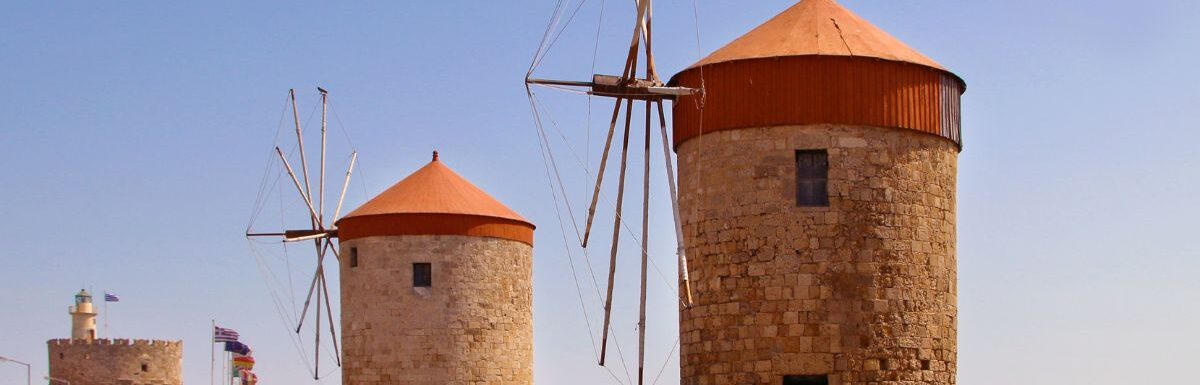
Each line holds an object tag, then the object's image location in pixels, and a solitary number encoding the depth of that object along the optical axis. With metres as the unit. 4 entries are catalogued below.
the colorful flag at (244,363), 76.75
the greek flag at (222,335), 73.69
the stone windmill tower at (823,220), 27.59
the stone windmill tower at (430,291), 44.47
